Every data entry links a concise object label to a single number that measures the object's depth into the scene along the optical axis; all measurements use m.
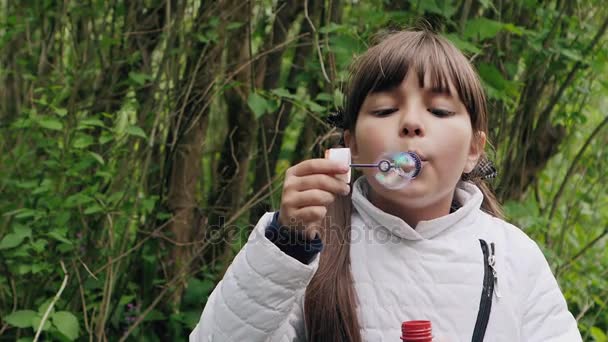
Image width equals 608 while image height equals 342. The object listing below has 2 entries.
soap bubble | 1.41
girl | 1.40
